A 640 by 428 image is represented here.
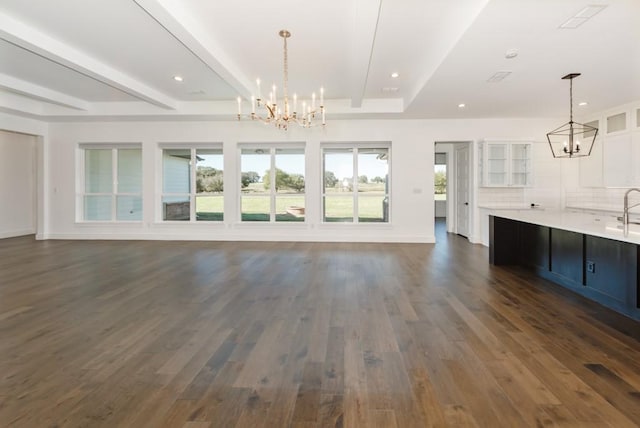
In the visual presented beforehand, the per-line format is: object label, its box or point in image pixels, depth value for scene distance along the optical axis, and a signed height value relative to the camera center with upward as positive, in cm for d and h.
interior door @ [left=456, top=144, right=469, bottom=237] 829 +46
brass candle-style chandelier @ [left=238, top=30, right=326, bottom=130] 420 +197
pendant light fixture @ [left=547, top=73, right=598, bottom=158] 705 +152
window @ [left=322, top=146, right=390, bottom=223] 804 +56
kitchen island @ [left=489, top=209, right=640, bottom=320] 291 -50
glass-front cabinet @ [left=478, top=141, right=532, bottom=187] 729 +96
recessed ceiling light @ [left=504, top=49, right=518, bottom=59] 392 +183
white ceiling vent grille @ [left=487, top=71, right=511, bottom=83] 465 +186
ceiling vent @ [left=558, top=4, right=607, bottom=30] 302 +180
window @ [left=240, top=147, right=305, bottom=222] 810 +57
